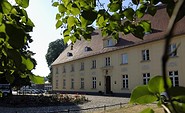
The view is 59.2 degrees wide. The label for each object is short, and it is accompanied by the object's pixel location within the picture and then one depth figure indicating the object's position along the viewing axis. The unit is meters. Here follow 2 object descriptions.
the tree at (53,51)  42.69
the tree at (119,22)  0.42
